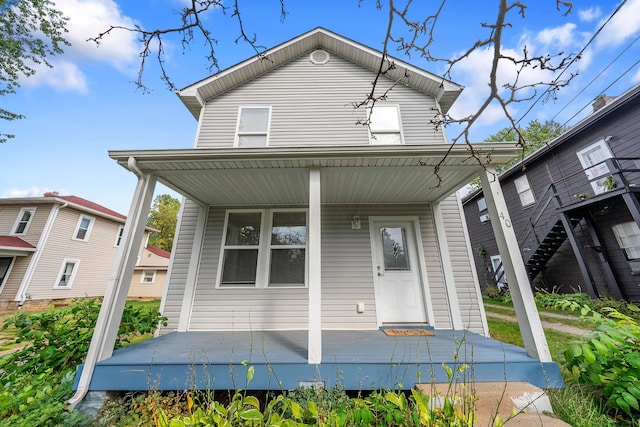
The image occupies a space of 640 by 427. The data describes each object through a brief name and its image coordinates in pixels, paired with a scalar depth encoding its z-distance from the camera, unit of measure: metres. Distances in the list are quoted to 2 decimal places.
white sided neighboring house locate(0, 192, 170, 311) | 9.27
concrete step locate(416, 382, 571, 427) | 1.87
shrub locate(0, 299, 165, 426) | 1.89
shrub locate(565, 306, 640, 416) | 1.89
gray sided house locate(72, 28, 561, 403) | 2.44
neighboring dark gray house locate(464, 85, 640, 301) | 6.21
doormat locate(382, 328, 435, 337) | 3.50
